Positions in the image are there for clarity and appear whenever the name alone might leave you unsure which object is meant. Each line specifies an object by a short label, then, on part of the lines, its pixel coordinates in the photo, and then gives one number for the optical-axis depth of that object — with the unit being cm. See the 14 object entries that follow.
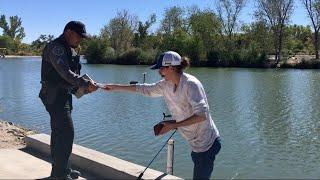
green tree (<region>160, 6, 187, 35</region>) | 5289
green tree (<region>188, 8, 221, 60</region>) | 4844
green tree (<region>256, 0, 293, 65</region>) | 4477
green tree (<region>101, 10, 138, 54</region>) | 5643
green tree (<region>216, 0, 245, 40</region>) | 4790
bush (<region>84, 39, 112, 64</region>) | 5414
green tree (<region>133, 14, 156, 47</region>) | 5751
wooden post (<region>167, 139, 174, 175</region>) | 428
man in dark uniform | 357
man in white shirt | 299
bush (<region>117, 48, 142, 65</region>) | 5106
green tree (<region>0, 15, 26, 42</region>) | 9396
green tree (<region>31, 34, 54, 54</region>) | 9279
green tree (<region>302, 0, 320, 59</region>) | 4357
